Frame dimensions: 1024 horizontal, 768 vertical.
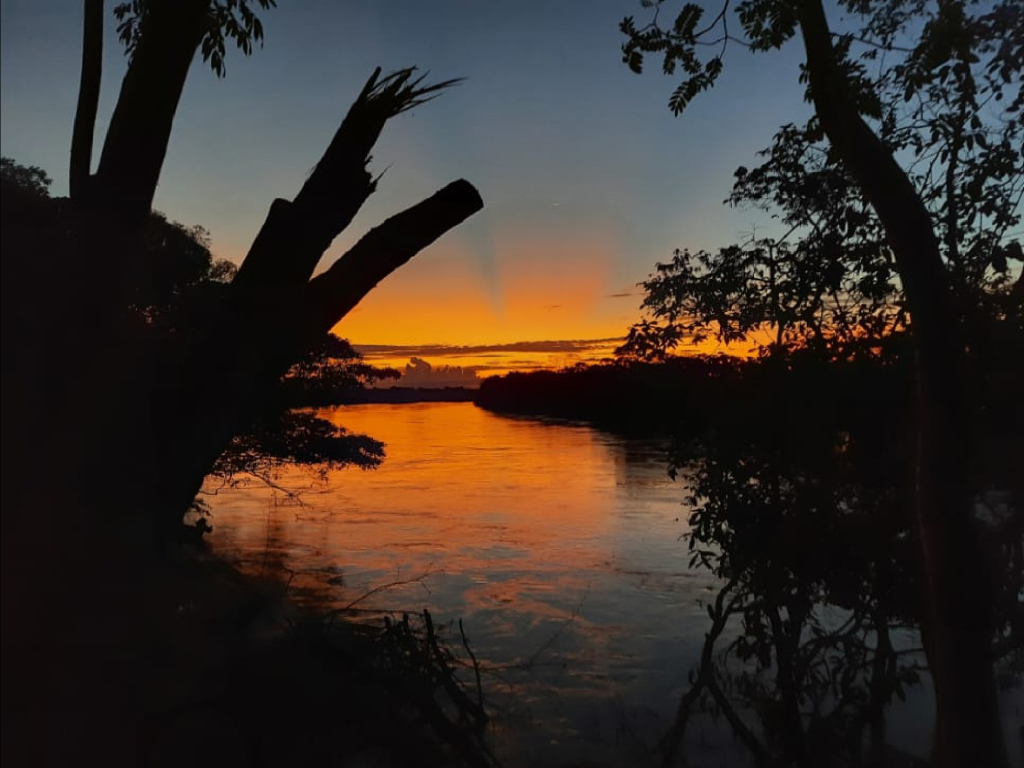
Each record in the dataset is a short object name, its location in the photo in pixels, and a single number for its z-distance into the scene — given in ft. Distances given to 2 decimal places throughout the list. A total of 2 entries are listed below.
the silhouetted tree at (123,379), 9.37
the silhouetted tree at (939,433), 14.19
